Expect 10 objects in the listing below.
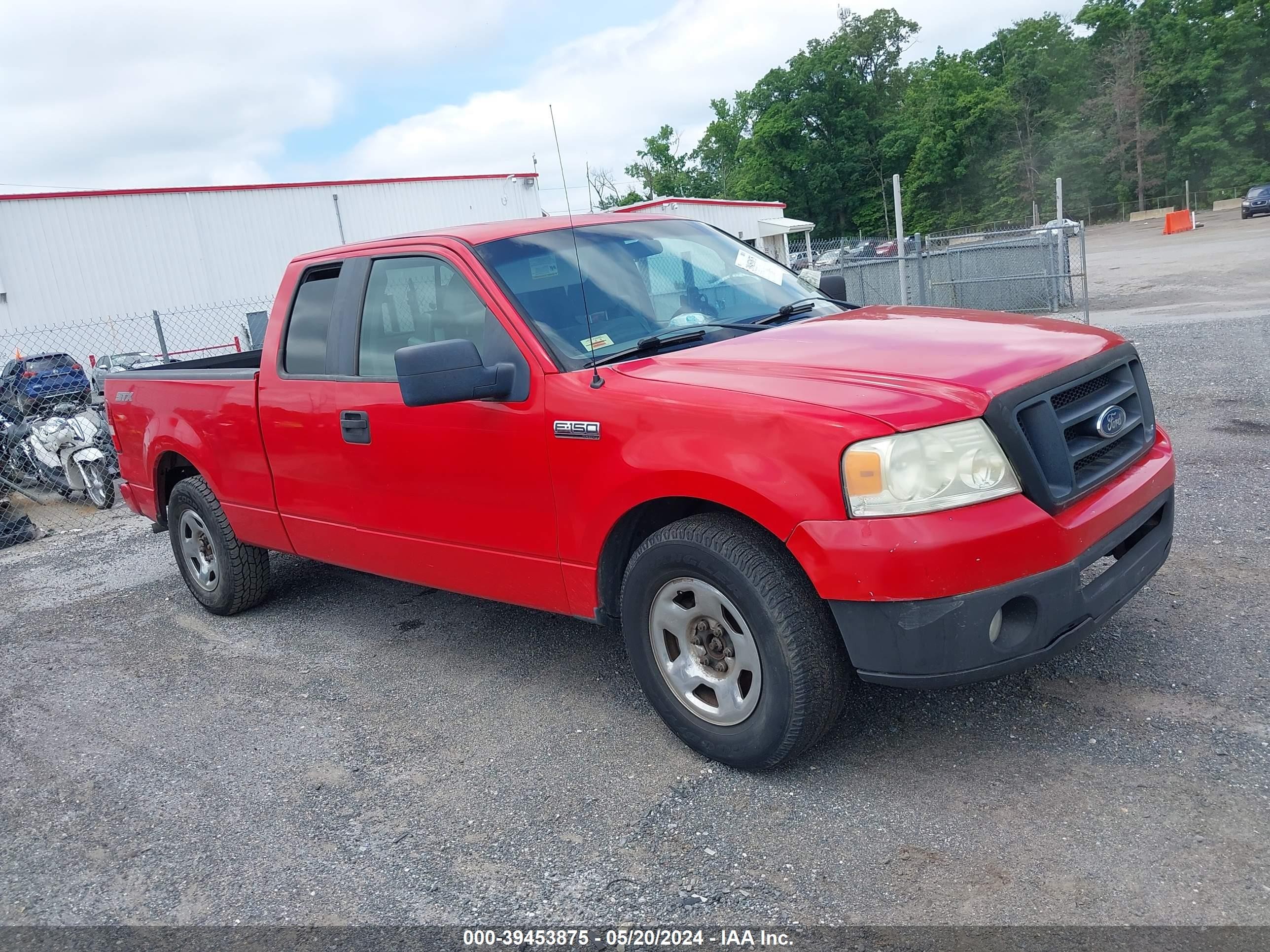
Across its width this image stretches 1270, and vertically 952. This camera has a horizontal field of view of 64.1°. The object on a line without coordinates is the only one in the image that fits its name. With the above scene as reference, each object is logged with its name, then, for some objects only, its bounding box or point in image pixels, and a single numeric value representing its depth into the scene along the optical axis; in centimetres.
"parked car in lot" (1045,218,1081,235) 1557
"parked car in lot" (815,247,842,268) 2371
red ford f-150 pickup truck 296
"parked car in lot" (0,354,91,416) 1185
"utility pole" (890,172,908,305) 1465
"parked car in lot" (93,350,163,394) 1596
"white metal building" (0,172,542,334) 2502
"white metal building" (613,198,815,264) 4009
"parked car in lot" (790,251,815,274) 2732
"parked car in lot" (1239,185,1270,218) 4519
